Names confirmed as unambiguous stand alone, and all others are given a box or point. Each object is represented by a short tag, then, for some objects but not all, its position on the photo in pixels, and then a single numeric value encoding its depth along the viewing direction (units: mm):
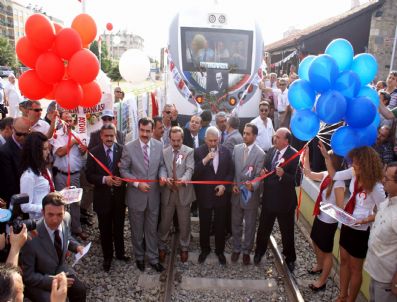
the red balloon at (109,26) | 11242
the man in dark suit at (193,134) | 5762
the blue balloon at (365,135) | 3602
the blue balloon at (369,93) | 3720
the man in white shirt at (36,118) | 4789
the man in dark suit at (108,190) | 4438
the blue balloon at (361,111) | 3451
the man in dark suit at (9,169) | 3797
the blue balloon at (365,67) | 3688
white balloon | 9727
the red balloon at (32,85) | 4457
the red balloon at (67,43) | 4212
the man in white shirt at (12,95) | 12175
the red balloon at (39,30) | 4129
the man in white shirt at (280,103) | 9172
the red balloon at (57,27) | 4450
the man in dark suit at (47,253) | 3047
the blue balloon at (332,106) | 3477
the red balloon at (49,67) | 4227
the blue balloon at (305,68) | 4045
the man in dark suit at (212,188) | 4644
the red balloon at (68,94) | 4387
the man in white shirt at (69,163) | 4961
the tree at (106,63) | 22336
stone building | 13320
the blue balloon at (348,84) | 3551
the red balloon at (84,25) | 4770
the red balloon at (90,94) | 4824
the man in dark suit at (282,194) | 4457
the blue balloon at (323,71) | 3533
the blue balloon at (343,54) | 3723
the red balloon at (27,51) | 4363
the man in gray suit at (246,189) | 4684
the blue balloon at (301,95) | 3865
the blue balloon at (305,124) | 3881
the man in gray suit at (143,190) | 4469
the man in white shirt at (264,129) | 6477
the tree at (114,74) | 24003
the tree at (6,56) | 48969
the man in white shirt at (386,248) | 2901
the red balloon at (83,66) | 4277
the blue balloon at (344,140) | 3633
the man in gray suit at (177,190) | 4557
